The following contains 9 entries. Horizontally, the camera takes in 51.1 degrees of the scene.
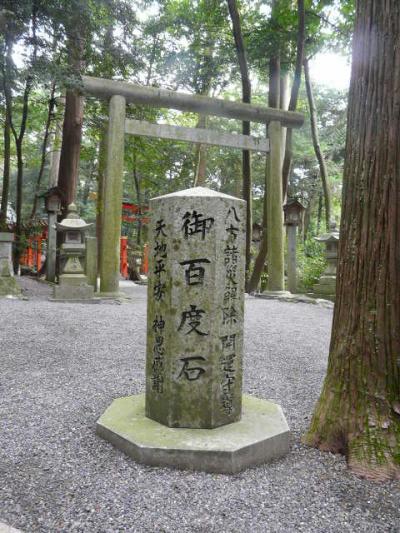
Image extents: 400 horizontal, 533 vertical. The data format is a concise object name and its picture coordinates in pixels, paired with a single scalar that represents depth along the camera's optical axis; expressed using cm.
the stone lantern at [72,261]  834
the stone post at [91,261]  998
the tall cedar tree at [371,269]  250
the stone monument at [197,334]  252
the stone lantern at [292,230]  1102
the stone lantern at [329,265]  974
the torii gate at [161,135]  808
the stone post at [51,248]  1126
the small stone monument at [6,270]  804
